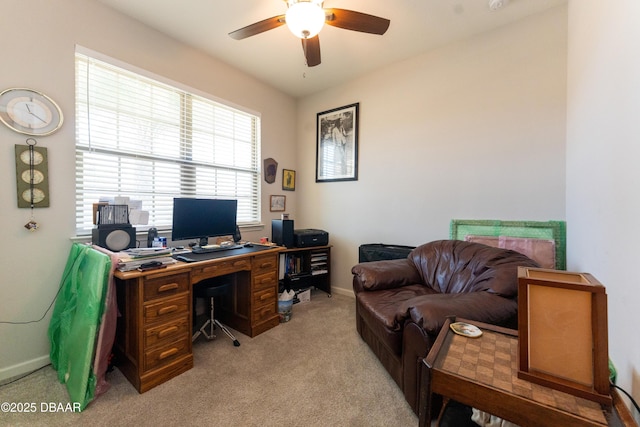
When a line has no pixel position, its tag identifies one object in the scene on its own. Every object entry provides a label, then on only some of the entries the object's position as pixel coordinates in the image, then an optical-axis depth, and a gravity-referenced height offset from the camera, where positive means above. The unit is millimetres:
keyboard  2253 -360
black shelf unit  3139 -751
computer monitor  2244 -74
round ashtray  1074 -522
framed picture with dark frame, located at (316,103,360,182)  3341 +939
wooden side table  679 -533
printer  3174 -342
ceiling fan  1537 +1302
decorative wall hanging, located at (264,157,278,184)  3447 +573
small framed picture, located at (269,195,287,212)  3552 +108
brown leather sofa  1373 -564
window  2029 +658
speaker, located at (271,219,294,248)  3121 -272
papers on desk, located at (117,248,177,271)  1624 -329
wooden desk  1632 -753
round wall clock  1666 +682
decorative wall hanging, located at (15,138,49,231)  1706 +228
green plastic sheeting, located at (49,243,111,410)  1502 -721
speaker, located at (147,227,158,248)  2215 -220
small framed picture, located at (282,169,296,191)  3721 +479
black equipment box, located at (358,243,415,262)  2756 -452
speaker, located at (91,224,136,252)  1856 -200
